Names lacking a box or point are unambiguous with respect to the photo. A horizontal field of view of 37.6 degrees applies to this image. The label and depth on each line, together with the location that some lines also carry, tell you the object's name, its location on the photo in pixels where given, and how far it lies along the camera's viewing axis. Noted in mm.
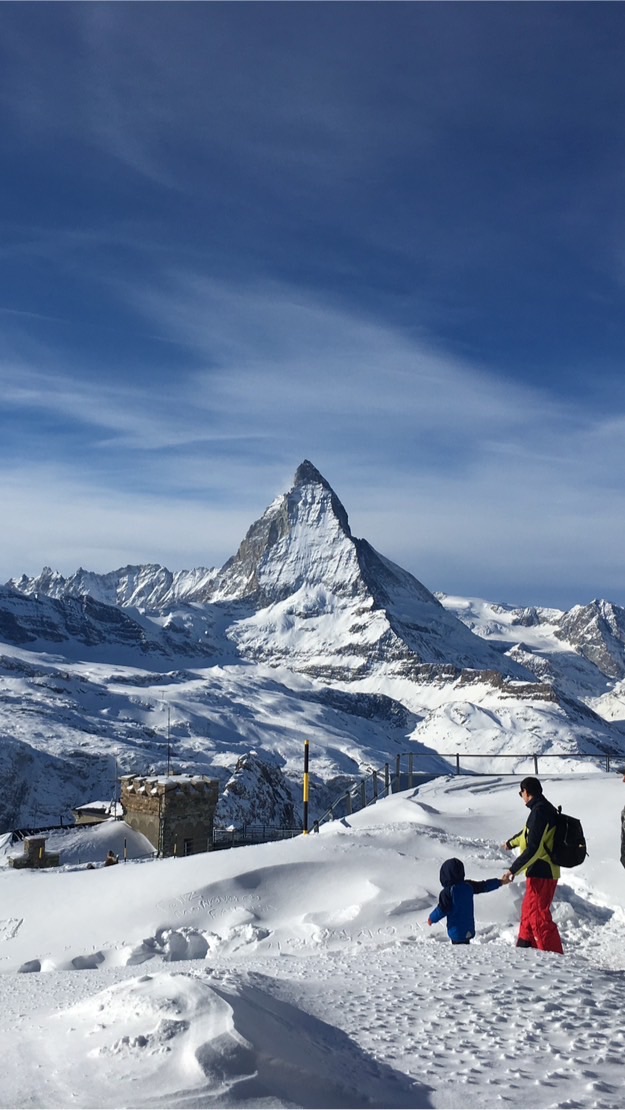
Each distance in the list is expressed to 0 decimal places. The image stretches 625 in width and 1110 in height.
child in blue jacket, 9227
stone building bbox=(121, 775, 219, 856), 22438
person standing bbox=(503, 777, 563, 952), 8758
